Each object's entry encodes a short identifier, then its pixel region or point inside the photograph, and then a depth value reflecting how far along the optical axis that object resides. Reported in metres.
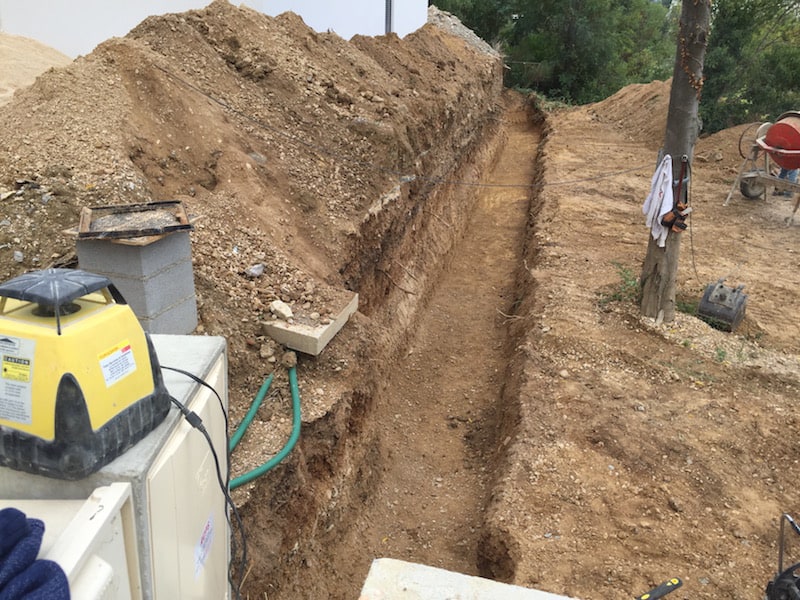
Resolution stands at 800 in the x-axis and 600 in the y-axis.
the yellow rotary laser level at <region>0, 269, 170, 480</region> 1.90
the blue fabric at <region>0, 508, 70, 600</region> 1.54
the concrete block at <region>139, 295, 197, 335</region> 4.50
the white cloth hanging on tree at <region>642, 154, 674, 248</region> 7.40
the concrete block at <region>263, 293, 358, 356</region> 5.68
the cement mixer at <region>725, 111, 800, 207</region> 12.20
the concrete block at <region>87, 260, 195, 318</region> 4.38
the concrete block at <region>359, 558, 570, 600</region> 2.42
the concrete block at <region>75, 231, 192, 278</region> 4.30
